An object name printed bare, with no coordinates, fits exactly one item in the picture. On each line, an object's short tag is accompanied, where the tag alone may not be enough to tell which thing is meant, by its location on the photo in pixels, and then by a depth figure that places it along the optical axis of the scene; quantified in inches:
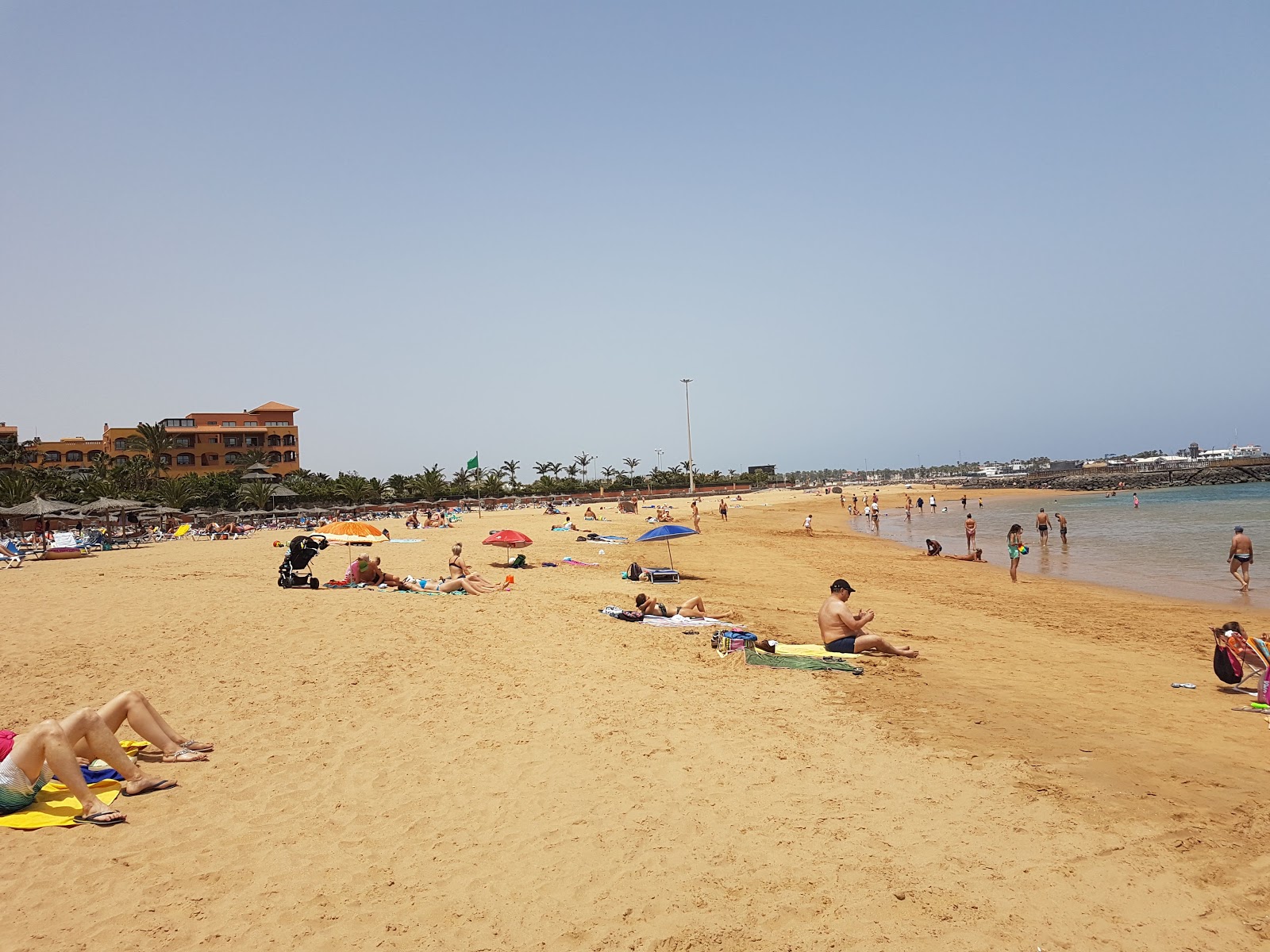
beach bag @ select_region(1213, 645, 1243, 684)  308.5
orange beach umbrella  843.4
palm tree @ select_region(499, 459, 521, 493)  4097.0
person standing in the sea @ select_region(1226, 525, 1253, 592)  632.4
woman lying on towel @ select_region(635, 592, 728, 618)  454.6
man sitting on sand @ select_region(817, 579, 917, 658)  360.8
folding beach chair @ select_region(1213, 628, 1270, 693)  308.3
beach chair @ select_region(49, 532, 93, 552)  968.9
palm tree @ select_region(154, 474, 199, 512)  1827.0
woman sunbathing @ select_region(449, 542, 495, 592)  553.6
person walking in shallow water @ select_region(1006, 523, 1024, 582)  716.7
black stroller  535.5
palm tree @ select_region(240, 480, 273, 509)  1937.7
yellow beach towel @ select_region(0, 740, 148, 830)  177.5
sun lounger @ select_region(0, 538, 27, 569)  808.3
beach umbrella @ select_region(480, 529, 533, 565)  698.8
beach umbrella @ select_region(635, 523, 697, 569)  663.8
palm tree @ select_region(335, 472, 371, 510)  2234.9
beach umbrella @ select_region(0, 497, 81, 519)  1011.3
